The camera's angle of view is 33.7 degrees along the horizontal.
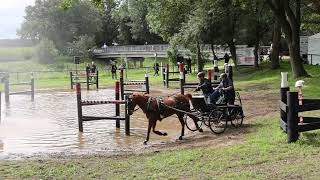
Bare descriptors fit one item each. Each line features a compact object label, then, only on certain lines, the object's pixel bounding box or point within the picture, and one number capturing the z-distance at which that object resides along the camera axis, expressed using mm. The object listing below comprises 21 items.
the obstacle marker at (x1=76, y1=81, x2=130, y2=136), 16358
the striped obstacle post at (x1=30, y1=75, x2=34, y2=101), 30781
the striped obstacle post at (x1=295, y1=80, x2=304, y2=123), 11189
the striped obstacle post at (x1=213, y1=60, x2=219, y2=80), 26212
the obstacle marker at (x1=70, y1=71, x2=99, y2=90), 37575
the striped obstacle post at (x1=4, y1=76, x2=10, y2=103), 29708
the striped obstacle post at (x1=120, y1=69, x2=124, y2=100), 26303
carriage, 15234
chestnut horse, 14414
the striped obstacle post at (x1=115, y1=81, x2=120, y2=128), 18219
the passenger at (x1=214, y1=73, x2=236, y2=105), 16203
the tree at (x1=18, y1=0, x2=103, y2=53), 111750
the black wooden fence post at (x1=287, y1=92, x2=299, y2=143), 11195
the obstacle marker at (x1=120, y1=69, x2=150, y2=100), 26541
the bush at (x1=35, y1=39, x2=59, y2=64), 96188
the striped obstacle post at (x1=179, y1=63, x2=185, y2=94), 24042
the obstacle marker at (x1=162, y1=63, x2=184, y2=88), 34031
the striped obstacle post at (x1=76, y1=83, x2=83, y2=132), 17125
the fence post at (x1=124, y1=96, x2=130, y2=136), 16186
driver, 16205
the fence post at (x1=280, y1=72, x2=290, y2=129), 12312
